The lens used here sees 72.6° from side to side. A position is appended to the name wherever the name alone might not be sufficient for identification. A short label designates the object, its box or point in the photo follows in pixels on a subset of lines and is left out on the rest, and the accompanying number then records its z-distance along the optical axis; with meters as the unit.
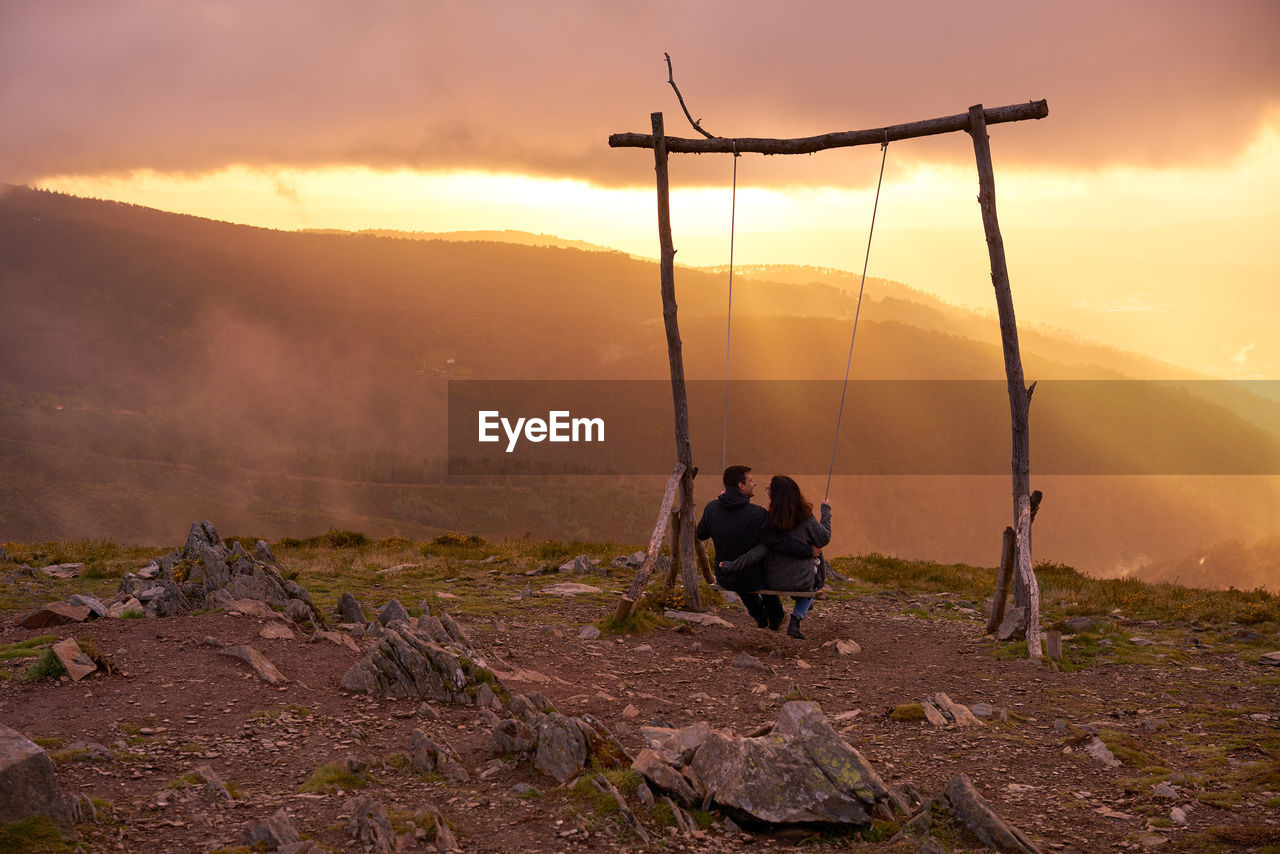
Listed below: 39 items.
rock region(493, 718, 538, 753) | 6.53
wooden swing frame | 11.91
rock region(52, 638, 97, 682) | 7.82
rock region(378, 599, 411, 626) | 10.42
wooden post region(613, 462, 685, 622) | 11.94
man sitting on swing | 11.69
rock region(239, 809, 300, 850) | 4.91
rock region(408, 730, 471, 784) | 6.26
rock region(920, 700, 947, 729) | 8.11
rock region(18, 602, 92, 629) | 10.05
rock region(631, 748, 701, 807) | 5.79
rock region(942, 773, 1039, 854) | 5.14
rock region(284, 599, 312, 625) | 10.25
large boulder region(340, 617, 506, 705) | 8.16
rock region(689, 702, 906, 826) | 5.52
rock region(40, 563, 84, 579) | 16.38
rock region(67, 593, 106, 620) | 10.35
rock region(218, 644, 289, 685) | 8.16
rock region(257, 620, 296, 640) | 9.40
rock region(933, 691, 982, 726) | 8.09
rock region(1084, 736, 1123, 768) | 6.97
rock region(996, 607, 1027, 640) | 11.80
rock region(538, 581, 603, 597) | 15.11
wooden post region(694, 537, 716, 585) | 13.59
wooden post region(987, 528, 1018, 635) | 12.00
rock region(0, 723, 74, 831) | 4.71
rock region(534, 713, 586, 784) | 6.13
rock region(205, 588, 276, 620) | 9.98
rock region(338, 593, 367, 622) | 11.29
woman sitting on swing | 11.39
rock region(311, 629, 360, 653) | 9.61
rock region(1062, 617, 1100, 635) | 12.88
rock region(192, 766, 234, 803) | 5.65
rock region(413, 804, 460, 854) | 5.10
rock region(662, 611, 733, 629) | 12.25
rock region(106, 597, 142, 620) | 10.39
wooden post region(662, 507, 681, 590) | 13.21
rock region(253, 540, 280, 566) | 12.66
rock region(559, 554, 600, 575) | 17.66
